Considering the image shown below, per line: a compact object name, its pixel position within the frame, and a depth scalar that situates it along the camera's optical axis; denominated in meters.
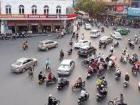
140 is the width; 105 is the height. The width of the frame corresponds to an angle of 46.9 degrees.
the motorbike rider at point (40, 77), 17.01
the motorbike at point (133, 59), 20.99
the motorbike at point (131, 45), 26.06
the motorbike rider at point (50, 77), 16.82
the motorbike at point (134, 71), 18.71
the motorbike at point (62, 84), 16.06
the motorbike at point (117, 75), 17.78
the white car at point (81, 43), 24.12
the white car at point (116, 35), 29.95
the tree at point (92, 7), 47.11
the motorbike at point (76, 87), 15.97
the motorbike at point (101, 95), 14.83
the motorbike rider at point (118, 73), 17.87
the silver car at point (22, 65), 18.66
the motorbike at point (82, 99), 14.33
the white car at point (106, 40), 26.52
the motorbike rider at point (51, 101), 13.93
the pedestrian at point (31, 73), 17.85
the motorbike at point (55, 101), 13.93
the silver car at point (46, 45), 23.94
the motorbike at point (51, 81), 16.72
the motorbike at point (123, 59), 21.13
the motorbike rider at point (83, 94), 14.58
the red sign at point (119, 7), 46.57
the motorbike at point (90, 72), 17.82
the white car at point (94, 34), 29.98
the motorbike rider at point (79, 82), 16.06
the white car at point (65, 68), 18.23
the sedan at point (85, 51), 22.10
